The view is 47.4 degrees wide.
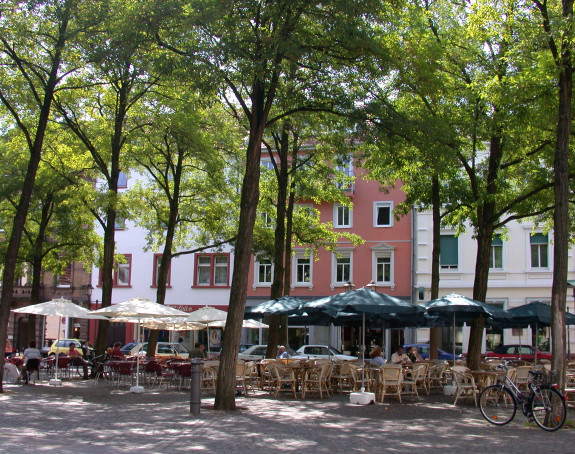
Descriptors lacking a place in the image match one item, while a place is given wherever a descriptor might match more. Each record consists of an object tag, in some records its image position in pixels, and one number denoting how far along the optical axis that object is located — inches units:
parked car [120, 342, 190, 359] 1267.7
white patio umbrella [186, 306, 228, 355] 877.2
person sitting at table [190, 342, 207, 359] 844.9
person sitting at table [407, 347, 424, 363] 926.8
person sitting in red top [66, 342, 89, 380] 915.7
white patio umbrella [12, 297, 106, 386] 801.6
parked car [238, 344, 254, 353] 1333.2
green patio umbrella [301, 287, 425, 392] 601.6
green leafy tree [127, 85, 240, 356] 917.2
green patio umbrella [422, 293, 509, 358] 667.4
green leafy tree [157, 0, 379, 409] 525.3
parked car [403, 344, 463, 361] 1283.2
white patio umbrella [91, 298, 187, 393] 738.2
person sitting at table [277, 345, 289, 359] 861.8
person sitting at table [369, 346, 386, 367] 717.3
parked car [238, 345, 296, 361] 1211.2
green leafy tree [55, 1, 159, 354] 784.5
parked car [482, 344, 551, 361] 1250.6
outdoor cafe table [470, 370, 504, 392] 638.5
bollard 518.3
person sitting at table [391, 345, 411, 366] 751.1
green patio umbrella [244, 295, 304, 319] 735.7
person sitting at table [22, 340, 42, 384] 817.5
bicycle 465.7
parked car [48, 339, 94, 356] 1324.1
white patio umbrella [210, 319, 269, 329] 987.3
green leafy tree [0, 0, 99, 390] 673.6
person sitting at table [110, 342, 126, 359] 928.2
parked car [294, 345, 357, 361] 1216.4
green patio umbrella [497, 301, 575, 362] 805.9
